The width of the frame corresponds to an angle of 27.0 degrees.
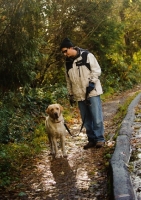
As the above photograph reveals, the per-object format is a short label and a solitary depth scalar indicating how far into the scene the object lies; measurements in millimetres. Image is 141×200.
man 5727
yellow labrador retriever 5535
